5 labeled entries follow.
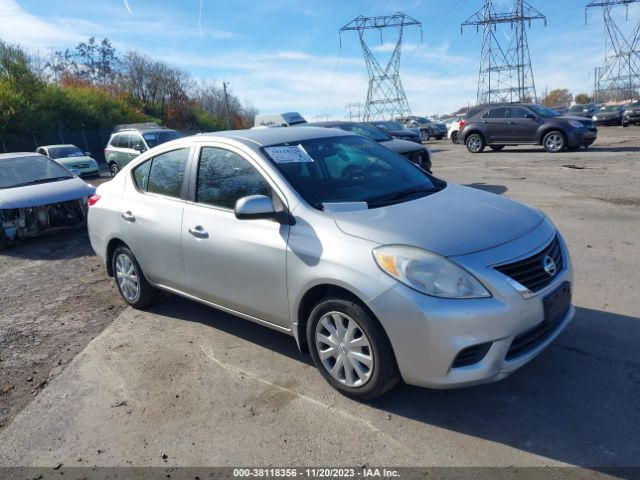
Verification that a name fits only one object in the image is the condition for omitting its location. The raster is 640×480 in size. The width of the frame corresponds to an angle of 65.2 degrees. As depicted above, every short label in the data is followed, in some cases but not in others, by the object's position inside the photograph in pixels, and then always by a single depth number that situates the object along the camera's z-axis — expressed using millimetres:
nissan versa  2775
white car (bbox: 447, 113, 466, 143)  22062
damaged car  7895
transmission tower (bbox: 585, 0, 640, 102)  55625
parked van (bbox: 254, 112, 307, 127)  26383
